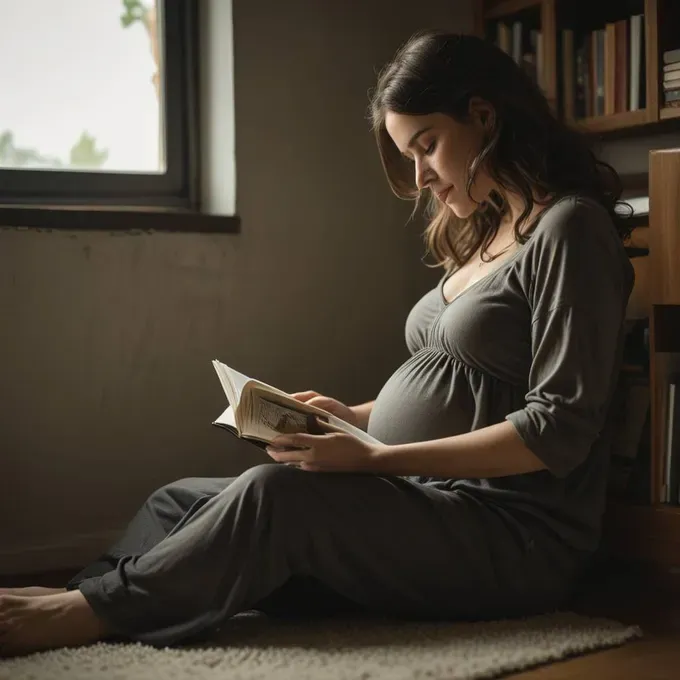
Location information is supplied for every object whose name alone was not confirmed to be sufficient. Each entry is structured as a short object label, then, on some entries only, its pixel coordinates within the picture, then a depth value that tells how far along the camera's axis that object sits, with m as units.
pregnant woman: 1.36
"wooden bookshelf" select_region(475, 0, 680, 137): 1.81
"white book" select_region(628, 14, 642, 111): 1.85
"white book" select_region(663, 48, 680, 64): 1.78
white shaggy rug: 1.27
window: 2.12
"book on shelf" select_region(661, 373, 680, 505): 1.75
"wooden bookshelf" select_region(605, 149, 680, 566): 1.69
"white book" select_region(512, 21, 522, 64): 2.11
